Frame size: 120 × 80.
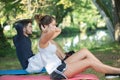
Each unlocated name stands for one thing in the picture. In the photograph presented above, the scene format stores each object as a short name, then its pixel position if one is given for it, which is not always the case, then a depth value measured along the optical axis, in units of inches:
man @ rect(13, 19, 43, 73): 239.0
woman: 215.8
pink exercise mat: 225.0
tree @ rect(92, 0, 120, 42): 601.6
